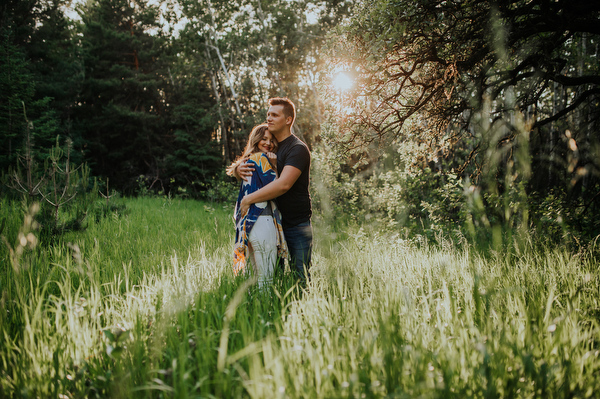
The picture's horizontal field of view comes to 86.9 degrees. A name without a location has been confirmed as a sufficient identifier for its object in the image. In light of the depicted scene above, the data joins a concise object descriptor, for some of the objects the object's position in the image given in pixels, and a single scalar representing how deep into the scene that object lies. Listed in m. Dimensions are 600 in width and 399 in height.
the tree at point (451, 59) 3.55
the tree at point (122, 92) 20.08
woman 2.87
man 3.12
